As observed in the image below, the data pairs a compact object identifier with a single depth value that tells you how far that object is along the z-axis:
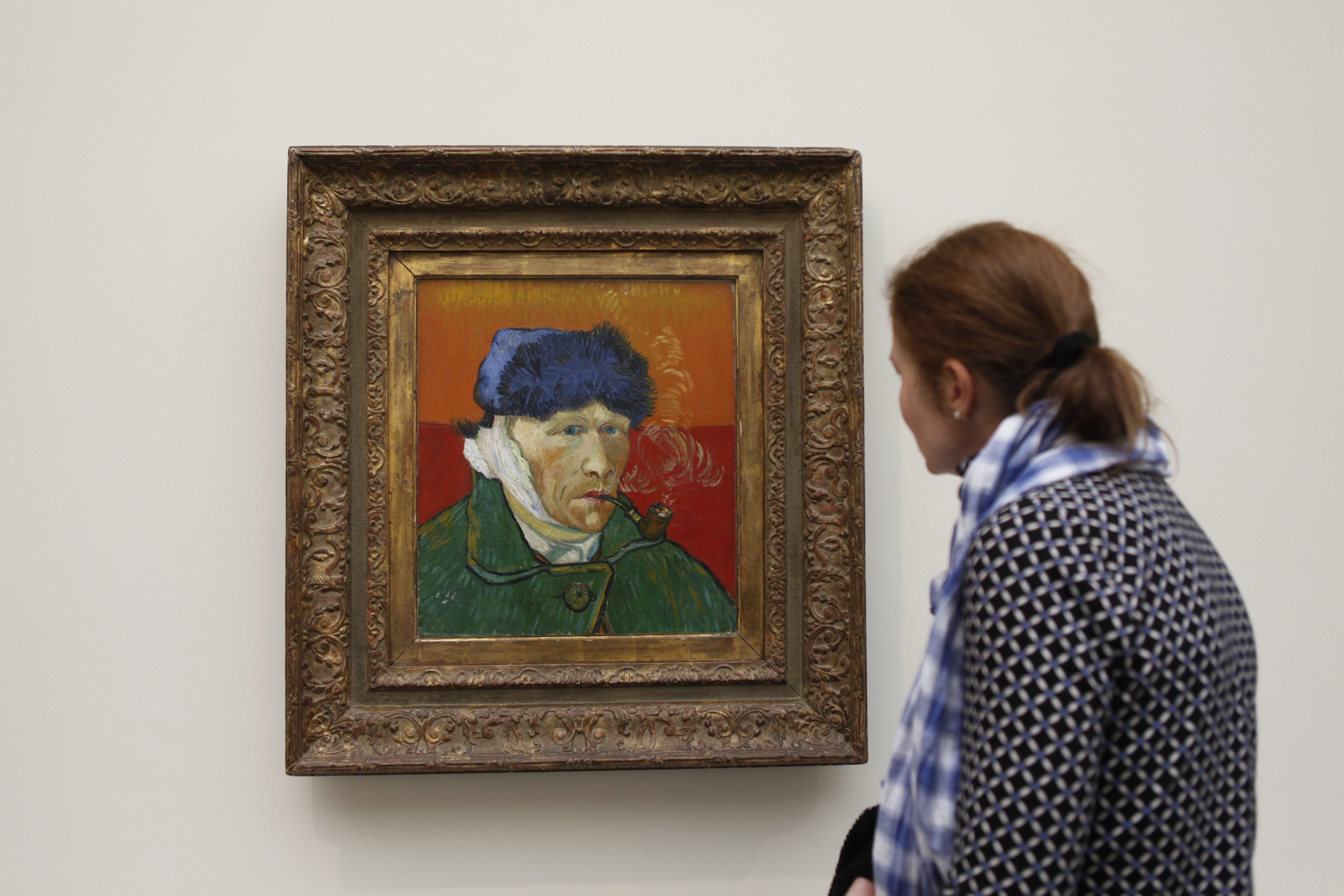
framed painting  1.54
